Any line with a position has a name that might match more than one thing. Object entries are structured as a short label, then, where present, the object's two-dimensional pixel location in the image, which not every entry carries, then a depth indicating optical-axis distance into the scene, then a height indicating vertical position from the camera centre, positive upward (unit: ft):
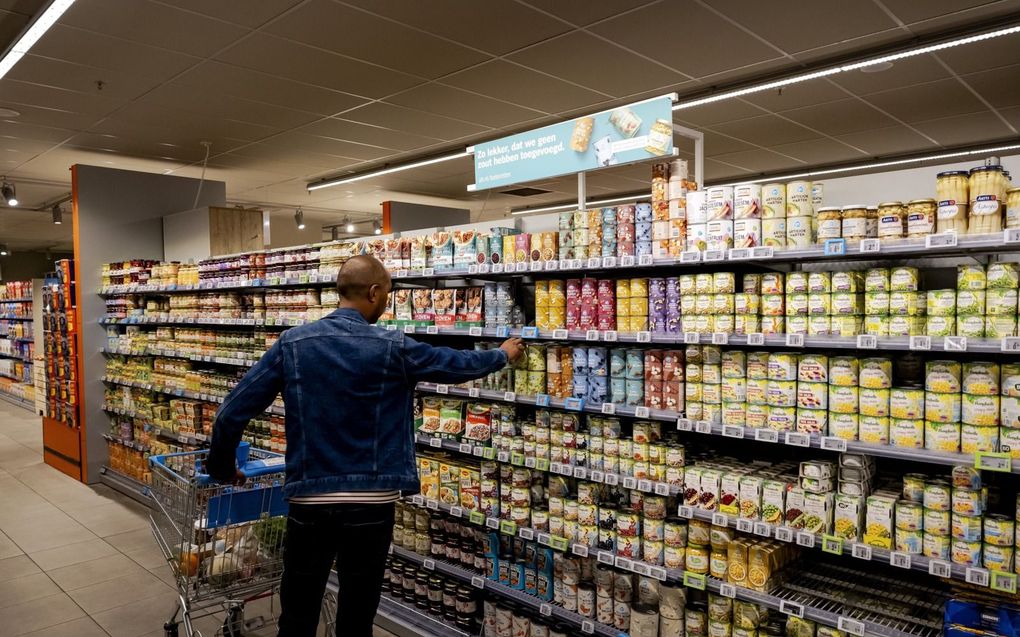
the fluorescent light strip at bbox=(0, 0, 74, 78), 14.97 +6.68
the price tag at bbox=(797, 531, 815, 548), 8.82 -3.26
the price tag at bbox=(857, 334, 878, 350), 8.21 -0.59
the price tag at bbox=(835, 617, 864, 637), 8.25 -4.15
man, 8.09 -1.85
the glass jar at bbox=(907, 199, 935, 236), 7.97 +0.93
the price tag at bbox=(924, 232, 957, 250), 7.55 +0.62
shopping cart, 10.31 -3.72
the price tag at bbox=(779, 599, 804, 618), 8.82 -4.19
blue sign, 10.19 +2.59
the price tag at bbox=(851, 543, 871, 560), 8.38 -3.26
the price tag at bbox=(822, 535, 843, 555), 8.63 -3.26
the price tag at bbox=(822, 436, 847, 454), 8.54 -1.93
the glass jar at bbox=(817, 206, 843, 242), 8.65 +0.94
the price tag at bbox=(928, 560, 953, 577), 7.86 -3.26
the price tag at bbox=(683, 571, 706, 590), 9.81 -4.23
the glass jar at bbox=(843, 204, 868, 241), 8.45 +0.94
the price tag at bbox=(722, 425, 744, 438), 9.44 -1.93
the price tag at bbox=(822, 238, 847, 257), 8.35 +0.61
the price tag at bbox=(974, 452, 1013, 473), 7.51 -1.92
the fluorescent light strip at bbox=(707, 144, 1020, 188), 32.33 +7.07
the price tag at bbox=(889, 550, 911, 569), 8.12 -3.27
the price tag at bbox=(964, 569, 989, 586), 7.63 -3.28
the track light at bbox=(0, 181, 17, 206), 34.60 +5.80
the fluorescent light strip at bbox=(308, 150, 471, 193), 32.60 +6.85
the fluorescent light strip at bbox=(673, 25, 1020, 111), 18.53 +7.10
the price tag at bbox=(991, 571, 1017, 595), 7.49 -3.28
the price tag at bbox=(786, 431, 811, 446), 8.82 -1.92
